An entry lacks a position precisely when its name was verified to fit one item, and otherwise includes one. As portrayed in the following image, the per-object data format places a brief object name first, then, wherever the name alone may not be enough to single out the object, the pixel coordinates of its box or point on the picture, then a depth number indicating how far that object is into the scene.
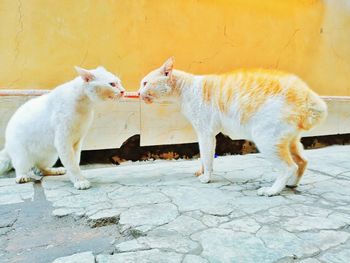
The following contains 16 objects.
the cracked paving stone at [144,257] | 0.39
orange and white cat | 0.61
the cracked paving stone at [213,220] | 0.50
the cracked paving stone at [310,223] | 0.48
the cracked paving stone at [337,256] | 0.39
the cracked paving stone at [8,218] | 0.52
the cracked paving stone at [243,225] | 0.47
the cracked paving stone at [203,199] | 0.56
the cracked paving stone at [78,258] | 0.39
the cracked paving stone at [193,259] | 0.39
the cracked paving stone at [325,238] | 0.43
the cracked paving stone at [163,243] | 0.42
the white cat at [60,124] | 0.67
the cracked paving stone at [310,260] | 0.39
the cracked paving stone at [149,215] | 0.50
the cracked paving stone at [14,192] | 0.63
